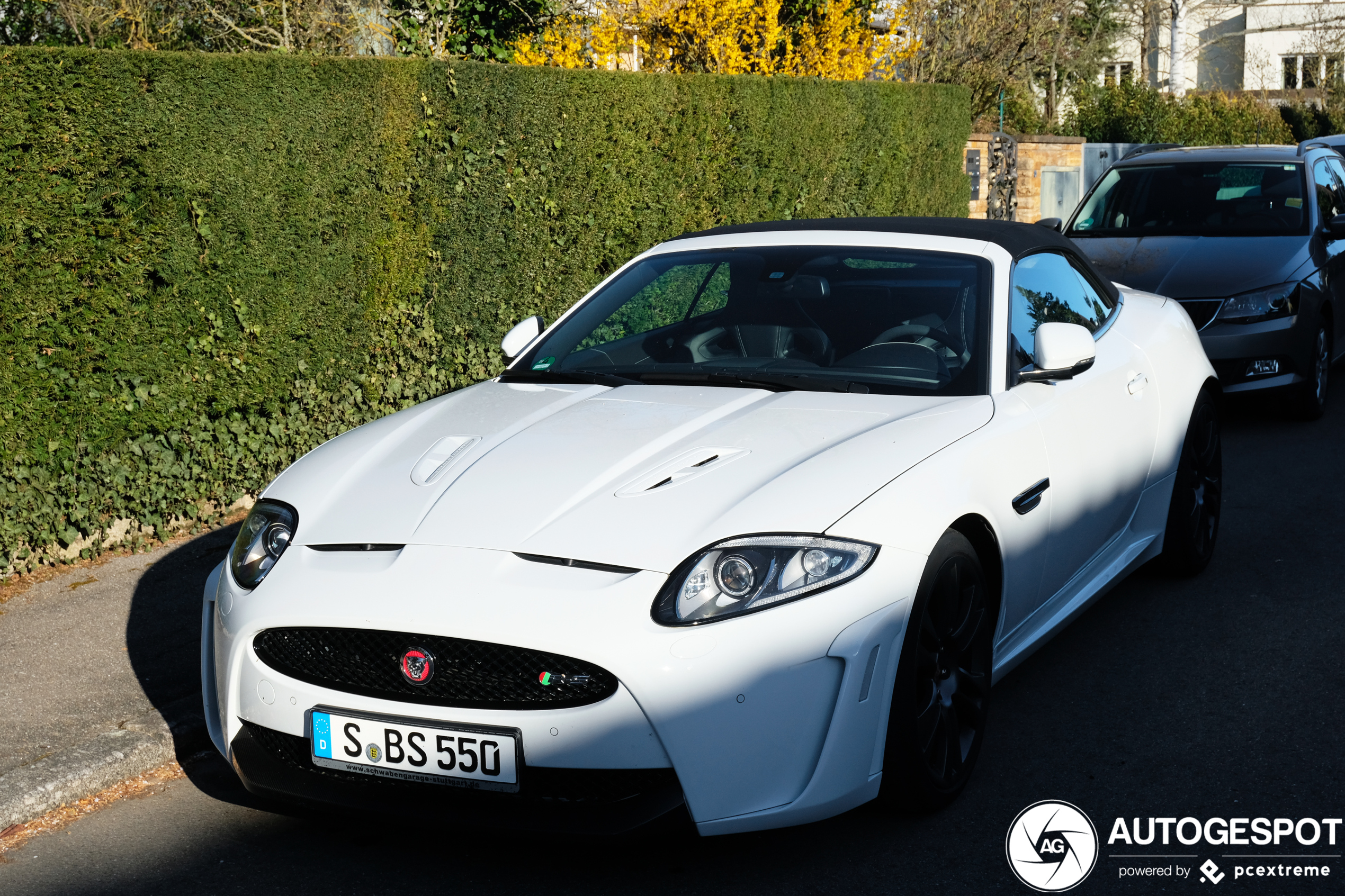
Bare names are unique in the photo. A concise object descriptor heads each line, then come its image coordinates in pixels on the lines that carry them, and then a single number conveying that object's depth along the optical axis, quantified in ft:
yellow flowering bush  42.91
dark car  28.76
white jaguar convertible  10.17
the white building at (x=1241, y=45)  165.68
